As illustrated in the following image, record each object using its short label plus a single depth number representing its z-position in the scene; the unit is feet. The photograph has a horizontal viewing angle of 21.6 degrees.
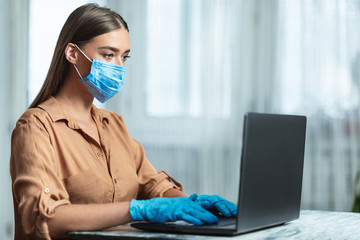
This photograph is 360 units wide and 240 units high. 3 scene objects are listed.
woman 6.87
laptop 6.53
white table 6.62
